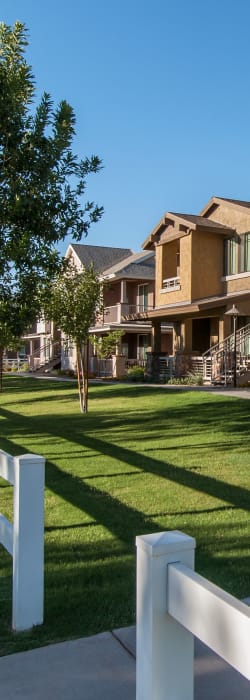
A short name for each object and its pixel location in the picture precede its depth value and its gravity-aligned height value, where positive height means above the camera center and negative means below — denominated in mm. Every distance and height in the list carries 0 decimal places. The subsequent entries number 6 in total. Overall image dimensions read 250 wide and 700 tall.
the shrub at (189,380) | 23000 -939
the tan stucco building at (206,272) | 23797 +3643
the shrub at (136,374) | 26522 -849
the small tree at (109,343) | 22719 +598
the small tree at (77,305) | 14820 +1293
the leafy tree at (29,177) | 7328 +2349
